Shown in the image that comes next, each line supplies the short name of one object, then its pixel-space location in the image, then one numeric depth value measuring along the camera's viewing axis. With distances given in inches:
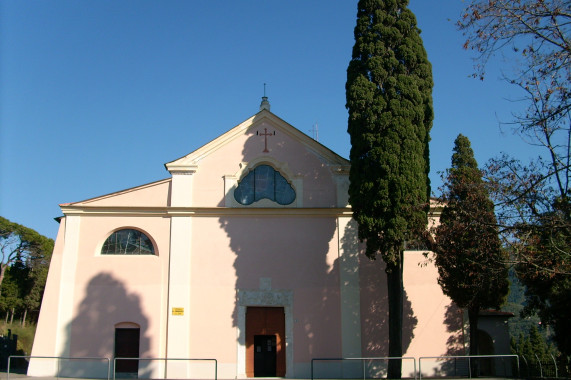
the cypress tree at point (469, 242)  515.5
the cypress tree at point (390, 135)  693.3
